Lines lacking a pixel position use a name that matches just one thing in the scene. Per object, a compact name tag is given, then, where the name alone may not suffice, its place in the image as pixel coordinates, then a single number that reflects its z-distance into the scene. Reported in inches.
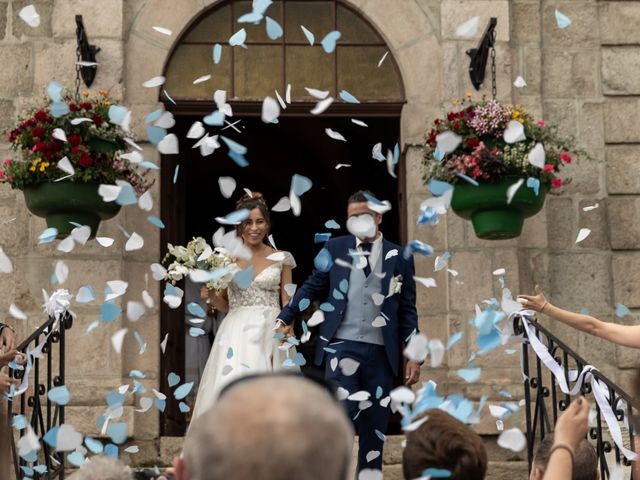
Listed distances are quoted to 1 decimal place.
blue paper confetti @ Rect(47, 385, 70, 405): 219.8
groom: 252.4
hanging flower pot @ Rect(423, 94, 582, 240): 279.1
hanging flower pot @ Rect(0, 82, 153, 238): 278.7
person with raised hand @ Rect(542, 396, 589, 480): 107.6
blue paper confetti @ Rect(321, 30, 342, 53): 265.9
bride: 301.0
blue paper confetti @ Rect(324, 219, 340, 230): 239.3
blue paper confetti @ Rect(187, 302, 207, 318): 249.9
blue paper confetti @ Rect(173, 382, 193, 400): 247.4
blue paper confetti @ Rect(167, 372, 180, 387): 287.0
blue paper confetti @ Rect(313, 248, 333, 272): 264.8
